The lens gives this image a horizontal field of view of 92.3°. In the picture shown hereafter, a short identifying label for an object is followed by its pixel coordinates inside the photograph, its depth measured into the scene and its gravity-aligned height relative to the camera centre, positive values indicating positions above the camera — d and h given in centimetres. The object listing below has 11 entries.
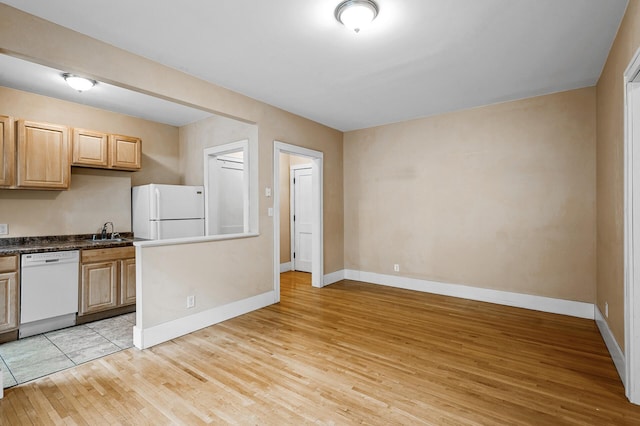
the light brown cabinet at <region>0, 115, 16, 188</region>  330 +68
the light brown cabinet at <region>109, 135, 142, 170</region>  422 +88
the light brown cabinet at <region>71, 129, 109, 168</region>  389 +86
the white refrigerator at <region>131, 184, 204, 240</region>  432 +4
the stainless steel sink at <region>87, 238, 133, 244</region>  404 -35
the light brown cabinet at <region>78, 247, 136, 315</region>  362 -80
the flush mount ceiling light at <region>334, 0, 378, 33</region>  210 +141
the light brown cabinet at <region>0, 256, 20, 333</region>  306 -79
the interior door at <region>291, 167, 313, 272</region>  631 -11
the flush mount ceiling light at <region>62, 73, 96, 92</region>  321 +140
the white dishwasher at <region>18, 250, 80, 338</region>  322 -84
